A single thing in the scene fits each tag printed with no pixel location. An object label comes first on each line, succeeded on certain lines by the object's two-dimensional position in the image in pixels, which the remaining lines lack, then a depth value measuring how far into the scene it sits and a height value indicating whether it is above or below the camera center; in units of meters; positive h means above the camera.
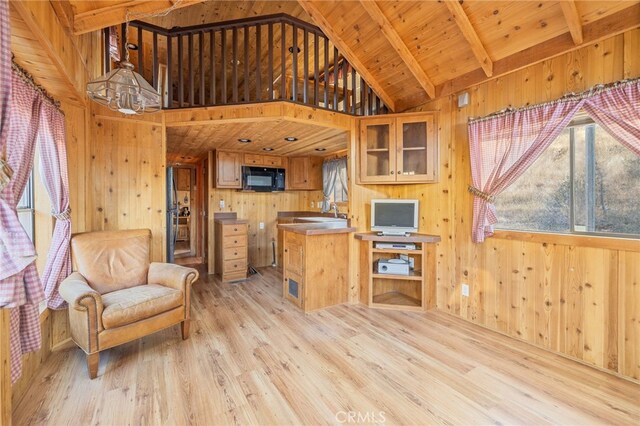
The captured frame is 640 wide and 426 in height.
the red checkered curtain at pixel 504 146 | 2.23 +0.59
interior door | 3.96 +0.12
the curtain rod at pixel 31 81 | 1.71 +0.89
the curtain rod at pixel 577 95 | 1.91 +0.88
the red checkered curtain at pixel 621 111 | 1.85 +0.69
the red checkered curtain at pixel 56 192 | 2.13 +0.16
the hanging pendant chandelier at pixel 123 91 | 1.81 +0.82
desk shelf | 3.13 -0.76
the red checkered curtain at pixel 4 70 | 1.21 +0.65
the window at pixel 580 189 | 2.04 +0.18
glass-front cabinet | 3.14 +0.74
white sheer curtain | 4.98 +0.57
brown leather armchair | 1.95 -0.66
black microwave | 4.71 +0.58
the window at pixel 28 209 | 2.18 +0.03
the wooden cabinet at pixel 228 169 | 4.55 +0.71
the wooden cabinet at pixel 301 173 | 5.27 +0.74
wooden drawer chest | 4.30 -0.59
